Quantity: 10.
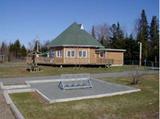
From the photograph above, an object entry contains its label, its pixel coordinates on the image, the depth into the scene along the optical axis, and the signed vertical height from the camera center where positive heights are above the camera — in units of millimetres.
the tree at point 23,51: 41109 +2137
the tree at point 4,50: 37544 +2592
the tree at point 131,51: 31701 +1799
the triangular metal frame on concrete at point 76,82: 9803 -1539
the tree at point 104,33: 48971 +8748
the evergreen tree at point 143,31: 30739 +7191
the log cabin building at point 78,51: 22698 +1299
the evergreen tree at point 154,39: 28556 +5008
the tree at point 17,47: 40722 +3359
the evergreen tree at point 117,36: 33529 +5833
